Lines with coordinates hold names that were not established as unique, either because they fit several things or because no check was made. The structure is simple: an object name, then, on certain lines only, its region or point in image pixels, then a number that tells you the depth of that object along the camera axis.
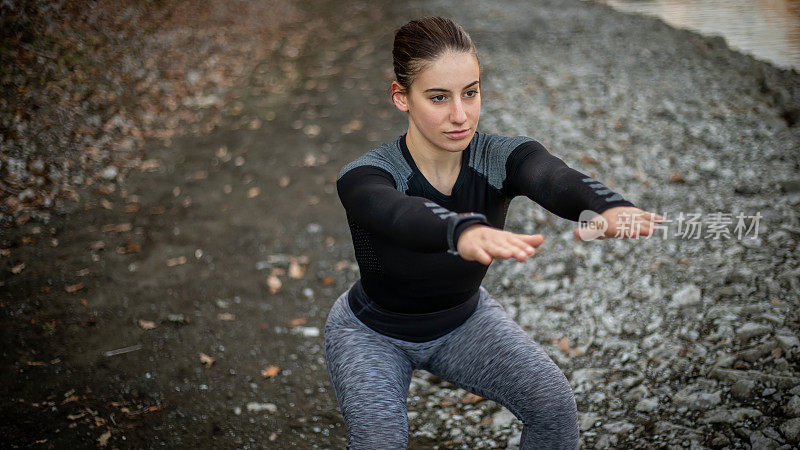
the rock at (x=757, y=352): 4.61
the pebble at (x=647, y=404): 4.44
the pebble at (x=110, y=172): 8.56
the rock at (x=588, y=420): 4.36
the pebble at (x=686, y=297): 5.54
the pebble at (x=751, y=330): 4.87
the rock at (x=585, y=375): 4.84
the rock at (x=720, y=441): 3.92
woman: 2.69
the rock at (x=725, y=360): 4.64
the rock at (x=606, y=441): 4.15
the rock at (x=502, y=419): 4.49
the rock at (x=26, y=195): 7.73
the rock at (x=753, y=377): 4.25
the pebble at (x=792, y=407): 3.96
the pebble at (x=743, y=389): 4.26
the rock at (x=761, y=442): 3.78
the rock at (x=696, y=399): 4.32
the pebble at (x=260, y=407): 4.85
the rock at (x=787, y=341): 4.62
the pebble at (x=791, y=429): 3.78
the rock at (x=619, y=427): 4.26
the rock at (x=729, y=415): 4.06
